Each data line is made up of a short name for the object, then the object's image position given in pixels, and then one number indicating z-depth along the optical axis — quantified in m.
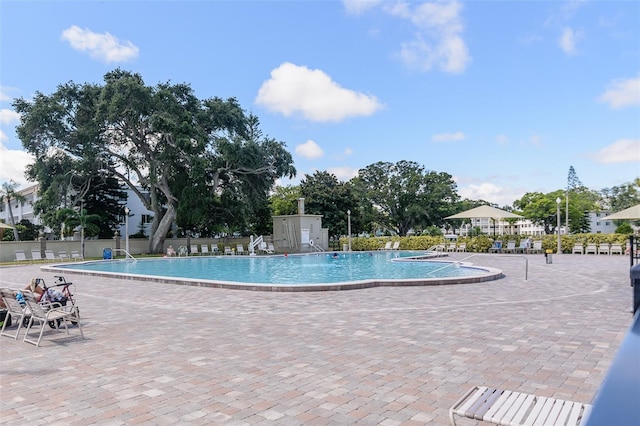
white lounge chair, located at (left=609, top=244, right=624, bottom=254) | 24.09
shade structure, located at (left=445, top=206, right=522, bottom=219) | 28.15
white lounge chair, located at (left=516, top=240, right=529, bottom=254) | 27.27
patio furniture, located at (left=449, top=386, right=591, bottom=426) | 2.60
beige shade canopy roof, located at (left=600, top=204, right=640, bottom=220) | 23.30
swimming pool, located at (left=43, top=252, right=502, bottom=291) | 12.01
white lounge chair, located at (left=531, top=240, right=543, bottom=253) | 27.23
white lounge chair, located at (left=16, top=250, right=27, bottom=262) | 27.75
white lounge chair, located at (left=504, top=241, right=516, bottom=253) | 27.91
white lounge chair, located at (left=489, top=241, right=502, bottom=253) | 28.25
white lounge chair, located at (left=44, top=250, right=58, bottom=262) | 28.45
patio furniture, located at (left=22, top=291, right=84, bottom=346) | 6.14
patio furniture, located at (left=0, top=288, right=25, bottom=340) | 6.52
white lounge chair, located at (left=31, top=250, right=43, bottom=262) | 28.28
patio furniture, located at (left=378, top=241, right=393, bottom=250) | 32.88
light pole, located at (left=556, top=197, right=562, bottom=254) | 25.16
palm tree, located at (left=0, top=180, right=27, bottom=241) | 48.26
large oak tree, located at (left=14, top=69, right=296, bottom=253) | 30.39
